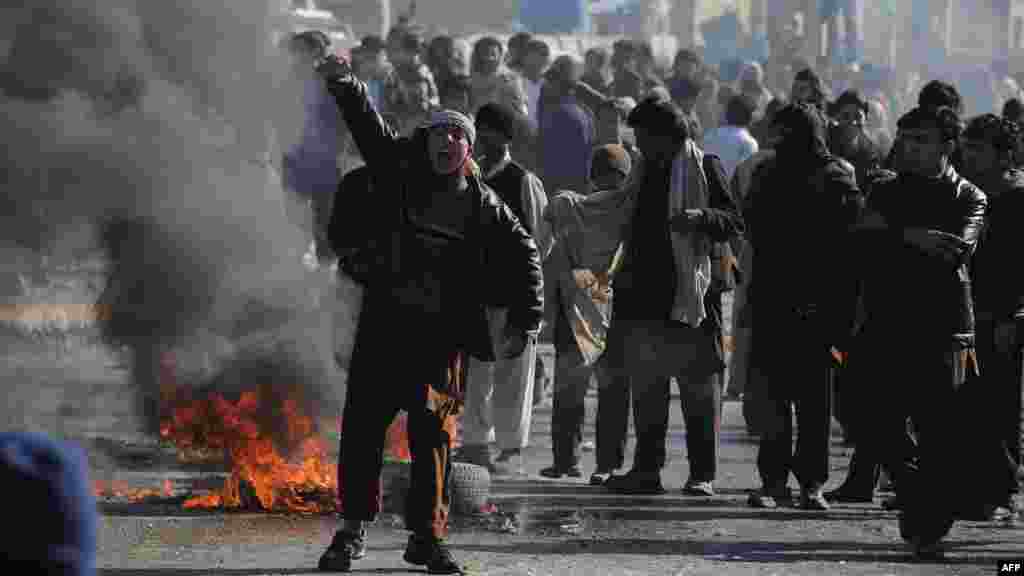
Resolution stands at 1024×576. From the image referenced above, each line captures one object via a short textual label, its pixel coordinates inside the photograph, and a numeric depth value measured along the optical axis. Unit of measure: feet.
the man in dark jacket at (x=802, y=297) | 58.95
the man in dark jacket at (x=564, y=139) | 96.89
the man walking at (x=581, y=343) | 64.39
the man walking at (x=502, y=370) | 63.77
